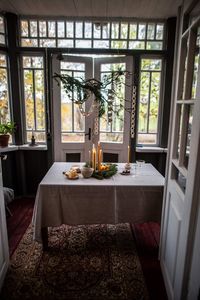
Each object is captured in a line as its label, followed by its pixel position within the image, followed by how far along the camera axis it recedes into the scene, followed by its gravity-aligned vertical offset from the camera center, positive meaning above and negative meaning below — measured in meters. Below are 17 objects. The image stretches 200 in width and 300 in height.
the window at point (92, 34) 3.22 +1.26
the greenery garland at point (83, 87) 2.16 +0.30
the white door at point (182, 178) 1.21 -0.40
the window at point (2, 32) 3.09 +1.22
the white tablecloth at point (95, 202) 1.99 -0.83
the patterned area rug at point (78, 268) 1.71 -1.42
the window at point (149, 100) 3.36 +0.27
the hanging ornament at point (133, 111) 3.32 +0.09
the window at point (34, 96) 3.32 +0.31
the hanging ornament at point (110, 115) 3.17 +0.02
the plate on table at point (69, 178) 2.14 -0.63
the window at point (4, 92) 3.21 +0.34
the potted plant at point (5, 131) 3.10 -0.25
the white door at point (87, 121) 3.32 -0.08
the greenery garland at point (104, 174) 2.19 -0.61
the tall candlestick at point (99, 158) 2.31 -0.46
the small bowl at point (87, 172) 2.17 -0.58
